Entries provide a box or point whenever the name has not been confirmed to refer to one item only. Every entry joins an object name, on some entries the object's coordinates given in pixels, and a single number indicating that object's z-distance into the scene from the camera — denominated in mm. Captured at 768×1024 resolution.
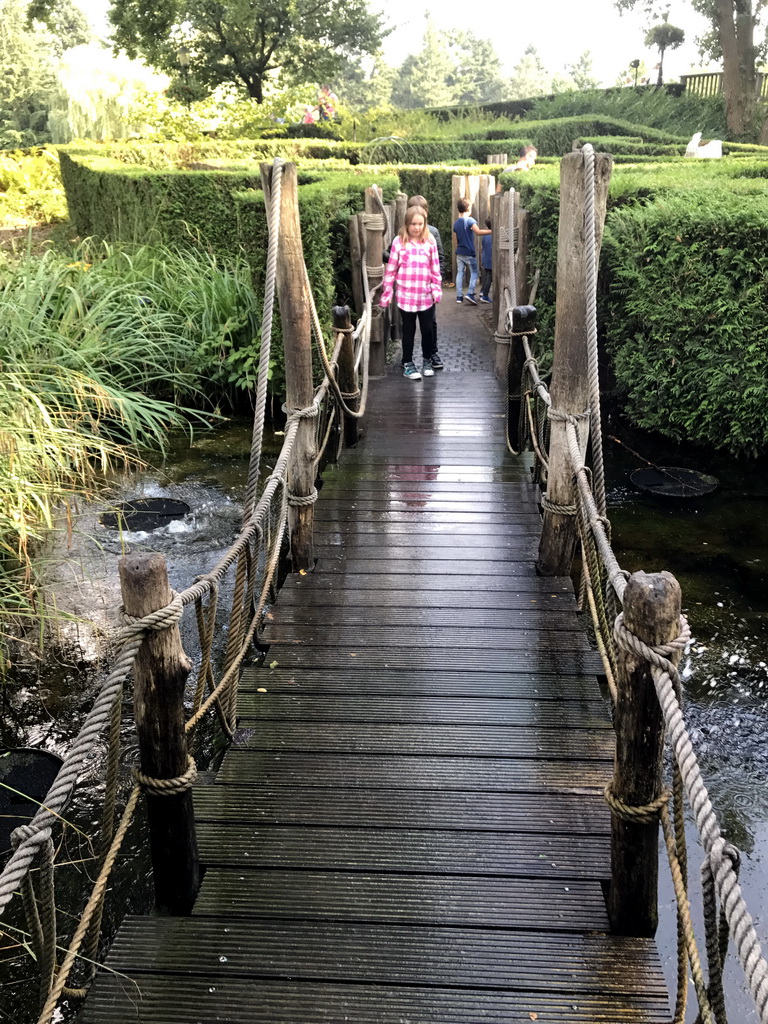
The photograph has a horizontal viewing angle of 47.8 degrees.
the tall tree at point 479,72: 87875
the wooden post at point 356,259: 8469
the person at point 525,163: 11916
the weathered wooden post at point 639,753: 2094
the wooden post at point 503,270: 8000
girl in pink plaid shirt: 7383
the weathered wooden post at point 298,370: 4480
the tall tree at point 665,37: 29781
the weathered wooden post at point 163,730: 2229
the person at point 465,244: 10625
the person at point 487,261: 11547
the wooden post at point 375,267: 8227
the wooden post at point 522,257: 7879
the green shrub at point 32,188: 17812
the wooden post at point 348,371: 5855
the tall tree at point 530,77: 93819
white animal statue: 14414
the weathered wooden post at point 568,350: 4039
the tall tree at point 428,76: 82062
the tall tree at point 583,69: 95400
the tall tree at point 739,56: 21641
